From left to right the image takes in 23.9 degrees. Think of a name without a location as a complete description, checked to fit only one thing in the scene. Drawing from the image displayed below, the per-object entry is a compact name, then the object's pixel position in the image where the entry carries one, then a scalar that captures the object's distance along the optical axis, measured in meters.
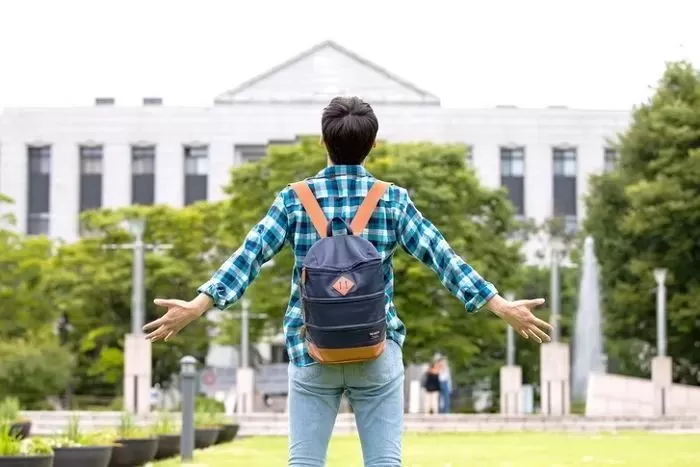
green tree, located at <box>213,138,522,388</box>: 47.06
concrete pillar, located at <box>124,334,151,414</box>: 40.19
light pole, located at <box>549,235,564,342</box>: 44.59
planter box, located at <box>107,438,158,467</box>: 15.88
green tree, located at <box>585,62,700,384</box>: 46.53
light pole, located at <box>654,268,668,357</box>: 43.38
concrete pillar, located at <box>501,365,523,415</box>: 50.16
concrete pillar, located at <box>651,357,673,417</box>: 43.25
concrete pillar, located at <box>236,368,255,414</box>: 58.47
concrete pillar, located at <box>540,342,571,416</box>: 43.12
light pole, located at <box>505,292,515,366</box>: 51.24
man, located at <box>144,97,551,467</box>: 5.51
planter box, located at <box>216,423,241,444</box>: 23.73
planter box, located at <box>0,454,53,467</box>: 10.73
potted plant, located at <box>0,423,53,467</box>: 10.78
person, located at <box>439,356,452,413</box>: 46.19
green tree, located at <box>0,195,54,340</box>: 55.84
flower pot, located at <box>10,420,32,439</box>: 18.10
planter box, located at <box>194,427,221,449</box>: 21.21
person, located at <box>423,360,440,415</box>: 41.15
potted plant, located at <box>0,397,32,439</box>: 19.45
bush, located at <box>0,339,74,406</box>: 51.81
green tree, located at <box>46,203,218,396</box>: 59.81
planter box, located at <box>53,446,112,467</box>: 13.26
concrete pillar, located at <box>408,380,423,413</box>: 60.88
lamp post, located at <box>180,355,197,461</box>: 17.05
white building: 82.06
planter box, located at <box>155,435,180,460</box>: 18.51
